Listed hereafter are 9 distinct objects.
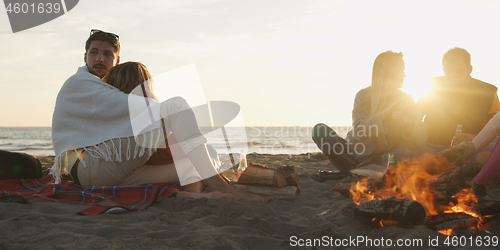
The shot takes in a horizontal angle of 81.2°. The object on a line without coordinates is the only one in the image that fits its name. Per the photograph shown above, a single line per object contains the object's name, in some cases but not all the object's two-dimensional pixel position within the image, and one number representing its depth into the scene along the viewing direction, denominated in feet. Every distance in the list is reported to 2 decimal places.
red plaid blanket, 8.00
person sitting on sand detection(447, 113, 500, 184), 8.61
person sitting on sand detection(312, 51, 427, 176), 12.48
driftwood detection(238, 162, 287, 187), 9.30
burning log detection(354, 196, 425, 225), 5.79
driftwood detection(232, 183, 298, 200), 8.95
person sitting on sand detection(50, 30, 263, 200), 8.00
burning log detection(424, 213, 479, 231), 5.80
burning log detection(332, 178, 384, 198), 8.59
